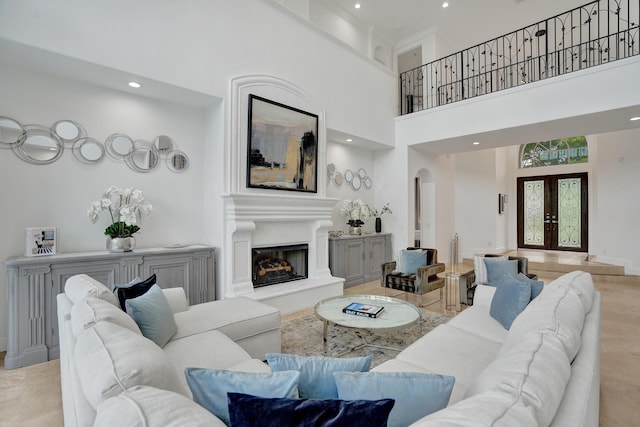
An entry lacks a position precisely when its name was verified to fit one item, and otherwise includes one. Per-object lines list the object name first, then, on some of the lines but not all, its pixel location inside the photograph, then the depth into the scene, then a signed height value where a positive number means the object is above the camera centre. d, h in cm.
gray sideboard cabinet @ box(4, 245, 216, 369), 277 -69
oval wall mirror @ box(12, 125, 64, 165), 320 +73
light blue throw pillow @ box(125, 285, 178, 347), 202 -69
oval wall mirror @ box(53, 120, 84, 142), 336 +94
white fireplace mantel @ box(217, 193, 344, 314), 400 -36
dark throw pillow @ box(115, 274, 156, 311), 221 -57
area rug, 303 -138
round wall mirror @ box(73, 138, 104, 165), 349 +74
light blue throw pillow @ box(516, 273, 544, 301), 248 -61
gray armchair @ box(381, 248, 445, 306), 422 -95
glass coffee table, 263 -97
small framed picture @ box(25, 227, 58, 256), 301 -27
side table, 444 -136
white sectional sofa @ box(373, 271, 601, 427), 82 -55
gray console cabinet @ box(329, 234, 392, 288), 559 -85
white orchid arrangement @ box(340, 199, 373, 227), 616 +4
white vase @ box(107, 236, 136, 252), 341 -33
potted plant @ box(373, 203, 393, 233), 672 +0
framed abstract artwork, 427 +100
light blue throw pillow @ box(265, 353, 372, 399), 109 -58
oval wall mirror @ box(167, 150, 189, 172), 418 +73
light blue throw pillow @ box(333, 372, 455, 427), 99 -59
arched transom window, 841 +174
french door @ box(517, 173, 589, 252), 841 +1
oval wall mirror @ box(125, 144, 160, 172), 385 +72
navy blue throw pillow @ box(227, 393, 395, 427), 80 -53
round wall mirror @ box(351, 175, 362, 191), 659 +67
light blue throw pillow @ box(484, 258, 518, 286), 353 -65
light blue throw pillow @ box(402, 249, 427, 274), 472 -74
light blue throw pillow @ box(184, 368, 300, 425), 98 -56
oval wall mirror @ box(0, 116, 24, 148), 309 +86
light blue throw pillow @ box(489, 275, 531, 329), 239 -71
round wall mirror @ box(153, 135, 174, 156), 406 +94
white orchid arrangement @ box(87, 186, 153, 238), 339 +6
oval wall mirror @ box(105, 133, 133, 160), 368 +84
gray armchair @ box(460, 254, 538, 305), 364 -82
